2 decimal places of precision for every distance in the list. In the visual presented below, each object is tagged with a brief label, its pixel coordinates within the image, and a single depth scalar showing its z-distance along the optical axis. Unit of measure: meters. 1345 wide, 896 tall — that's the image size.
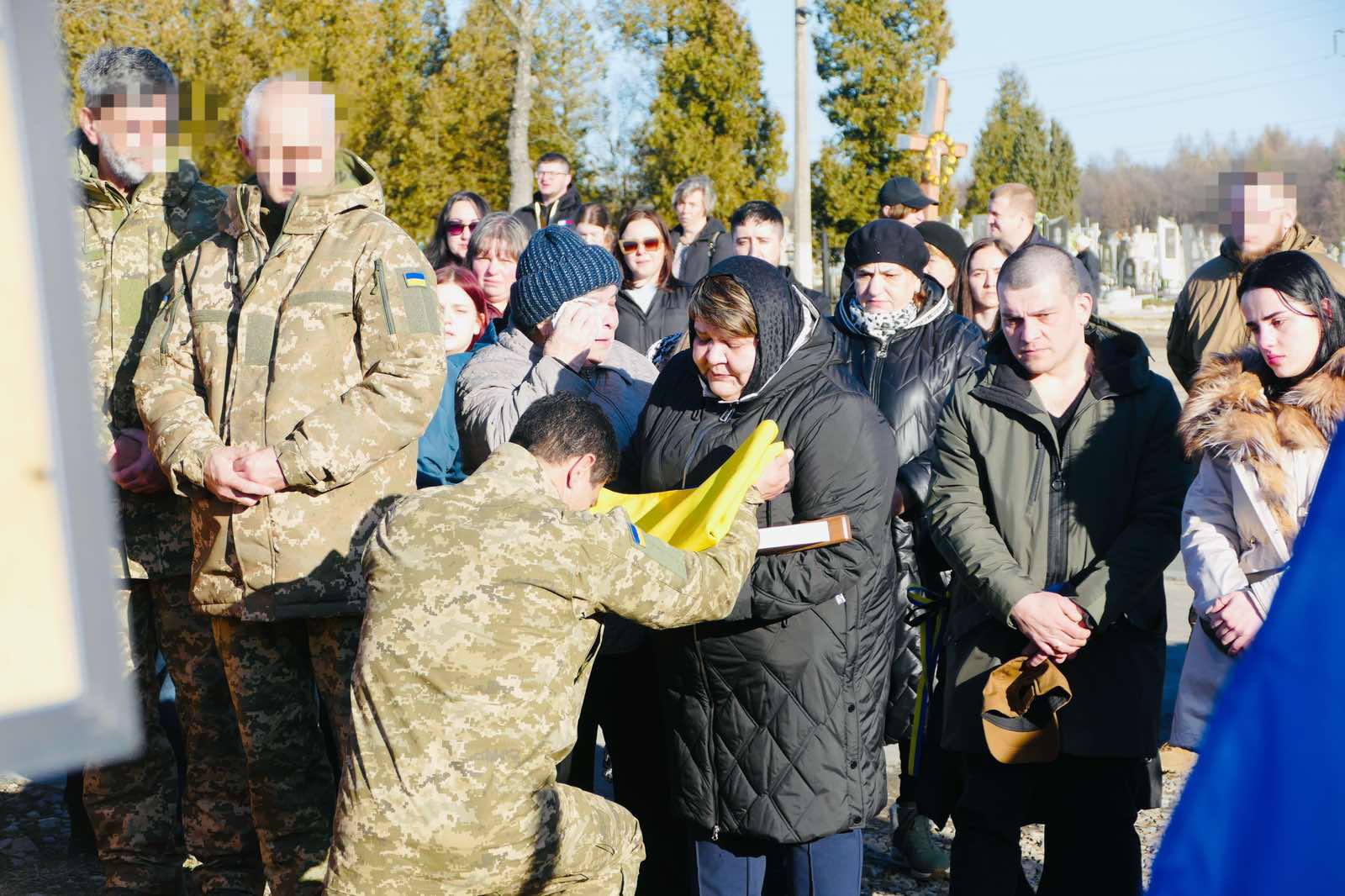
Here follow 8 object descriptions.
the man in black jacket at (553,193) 8.84
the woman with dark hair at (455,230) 6.95
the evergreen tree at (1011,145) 43.50
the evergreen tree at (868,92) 29.81
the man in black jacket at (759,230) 6.72
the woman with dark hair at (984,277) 5.79
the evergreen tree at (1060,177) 43.97
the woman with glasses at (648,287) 6.09
